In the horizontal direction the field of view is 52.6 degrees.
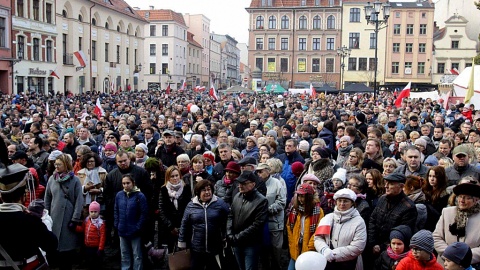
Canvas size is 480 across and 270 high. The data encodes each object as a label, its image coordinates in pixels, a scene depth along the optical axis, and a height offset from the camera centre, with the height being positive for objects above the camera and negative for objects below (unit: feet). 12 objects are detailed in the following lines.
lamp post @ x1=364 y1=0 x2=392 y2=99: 65.53 +13.00
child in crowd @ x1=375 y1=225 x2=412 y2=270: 15.76 -4.71
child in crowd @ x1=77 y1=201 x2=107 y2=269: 22.53 -6.13
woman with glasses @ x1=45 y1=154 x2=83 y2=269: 22.02 -4.84
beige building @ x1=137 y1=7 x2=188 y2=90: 250.98 +26.98
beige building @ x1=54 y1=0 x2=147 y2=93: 147.33 +18.45
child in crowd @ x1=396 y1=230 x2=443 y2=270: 13.92 -4.34
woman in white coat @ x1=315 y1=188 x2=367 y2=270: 16.69 -4.63
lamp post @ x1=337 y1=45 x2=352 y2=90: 150.11 +15.34
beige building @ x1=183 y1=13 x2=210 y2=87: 309.01 +44.71
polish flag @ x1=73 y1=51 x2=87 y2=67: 110.32 +9.22
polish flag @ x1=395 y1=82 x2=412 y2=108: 66.49 +1.10
